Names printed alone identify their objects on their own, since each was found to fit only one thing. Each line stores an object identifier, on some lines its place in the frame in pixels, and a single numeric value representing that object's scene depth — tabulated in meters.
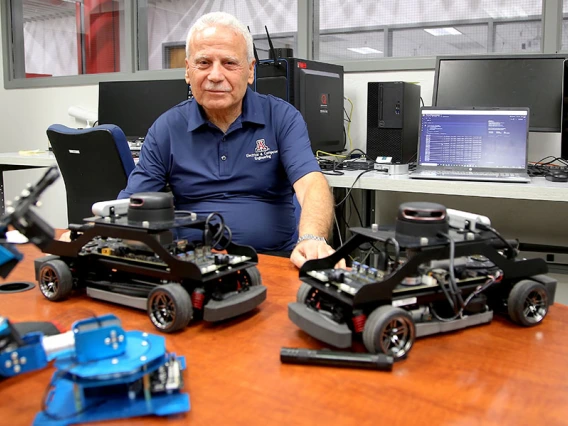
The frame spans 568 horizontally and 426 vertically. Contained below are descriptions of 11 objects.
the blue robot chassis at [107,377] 0.58
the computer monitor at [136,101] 3.55
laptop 2.31
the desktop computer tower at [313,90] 2.69
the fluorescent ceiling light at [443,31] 3.26
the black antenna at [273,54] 2.67
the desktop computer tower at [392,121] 2.60
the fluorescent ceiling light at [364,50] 3.41
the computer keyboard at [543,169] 2.31
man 1.73
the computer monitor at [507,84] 2.53
